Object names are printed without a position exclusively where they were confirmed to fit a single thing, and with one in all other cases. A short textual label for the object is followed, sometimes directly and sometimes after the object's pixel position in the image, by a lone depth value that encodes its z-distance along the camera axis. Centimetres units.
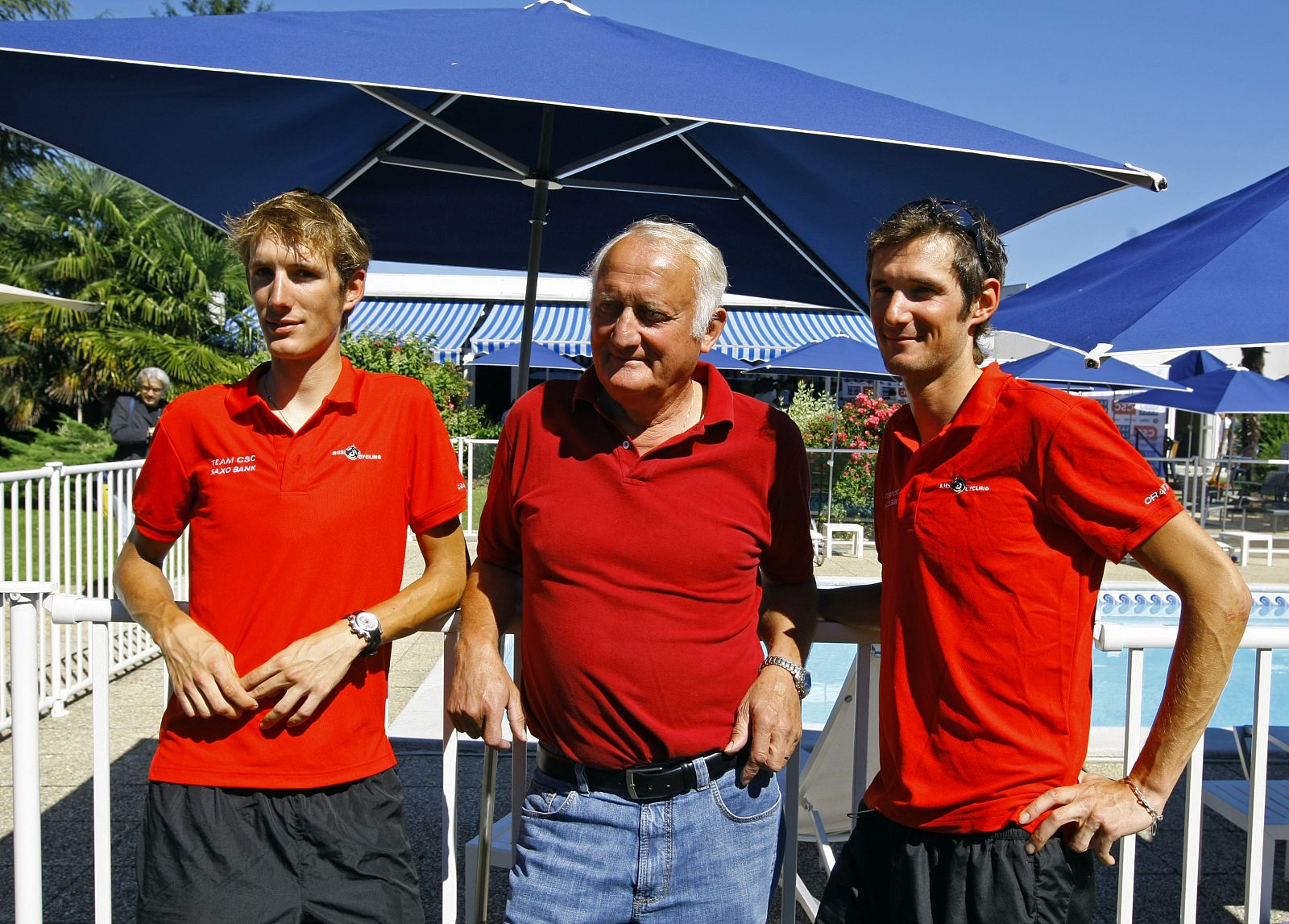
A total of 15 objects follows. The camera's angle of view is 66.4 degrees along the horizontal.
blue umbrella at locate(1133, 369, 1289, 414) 1529
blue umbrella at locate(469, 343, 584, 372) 1783
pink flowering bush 1283
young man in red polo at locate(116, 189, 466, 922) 196
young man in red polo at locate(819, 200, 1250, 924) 173
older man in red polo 192
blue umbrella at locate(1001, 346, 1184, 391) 1519
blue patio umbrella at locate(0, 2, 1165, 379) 227
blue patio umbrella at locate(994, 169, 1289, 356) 376
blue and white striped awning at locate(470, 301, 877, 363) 1950
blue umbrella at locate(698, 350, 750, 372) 1891
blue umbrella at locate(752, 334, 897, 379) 1588
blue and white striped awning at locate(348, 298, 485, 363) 1994
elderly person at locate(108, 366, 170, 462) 933
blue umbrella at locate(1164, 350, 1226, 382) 1866
